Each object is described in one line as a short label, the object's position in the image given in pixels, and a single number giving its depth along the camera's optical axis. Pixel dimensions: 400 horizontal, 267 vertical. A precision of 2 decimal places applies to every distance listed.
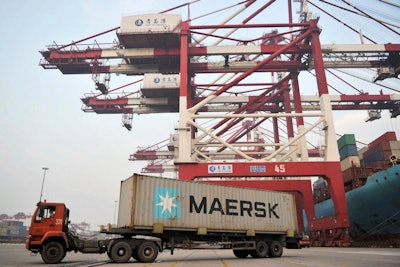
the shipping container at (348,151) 32.78
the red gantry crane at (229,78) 22.70
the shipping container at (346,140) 33.75
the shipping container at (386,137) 30.25
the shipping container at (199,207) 13.63
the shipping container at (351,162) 31.80
